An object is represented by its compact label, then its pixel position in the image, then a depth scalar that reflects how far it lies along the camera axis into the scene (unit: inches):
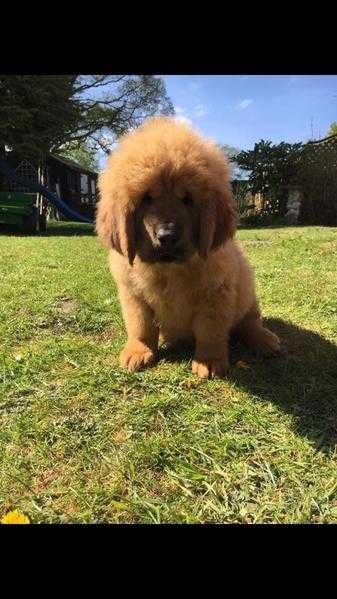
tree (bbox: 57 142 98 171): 1055.0
